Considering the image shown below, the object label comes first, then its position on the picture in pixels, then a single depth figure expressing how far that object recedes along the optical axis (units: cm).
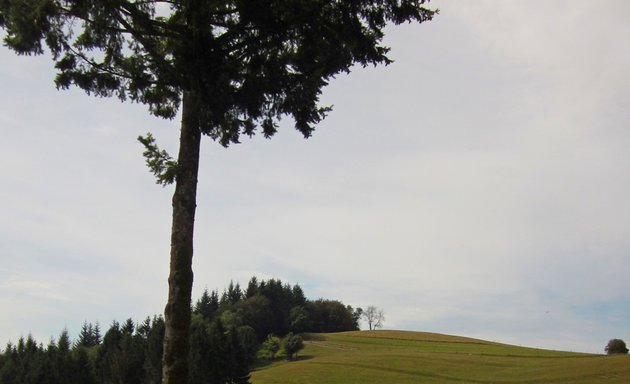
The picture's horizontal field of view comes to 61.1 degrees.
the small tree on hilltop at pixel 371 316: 17962
